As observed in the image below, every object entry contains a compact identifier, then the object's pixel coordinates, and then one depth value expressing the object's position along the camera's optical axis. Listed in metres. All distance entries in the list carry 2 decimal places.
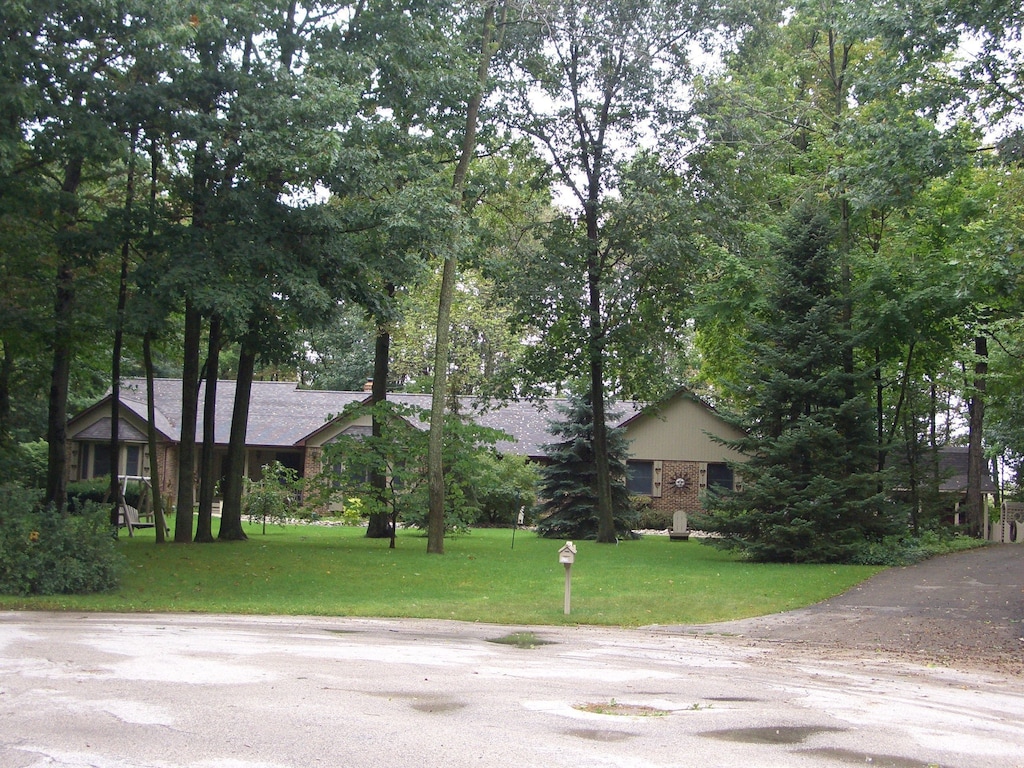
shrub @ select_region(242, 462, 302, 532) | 31.91
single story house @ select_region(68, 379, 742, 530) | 42.28
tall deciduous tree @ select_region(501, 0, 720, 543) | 28.89
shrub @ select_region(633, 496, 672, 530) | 41.84
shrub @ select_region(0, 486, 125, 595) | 15.04
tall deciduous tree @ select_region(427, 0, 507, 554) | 23.39
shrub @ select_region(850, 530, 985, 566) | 24.06
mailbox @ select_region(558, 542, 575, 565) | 14.84
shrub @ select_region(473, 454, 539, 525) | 38.16
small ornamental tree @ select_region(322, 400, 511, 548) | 24.09
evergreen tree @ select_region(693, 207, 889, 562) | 24.45
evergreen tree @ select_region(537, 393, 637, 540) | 34.56
